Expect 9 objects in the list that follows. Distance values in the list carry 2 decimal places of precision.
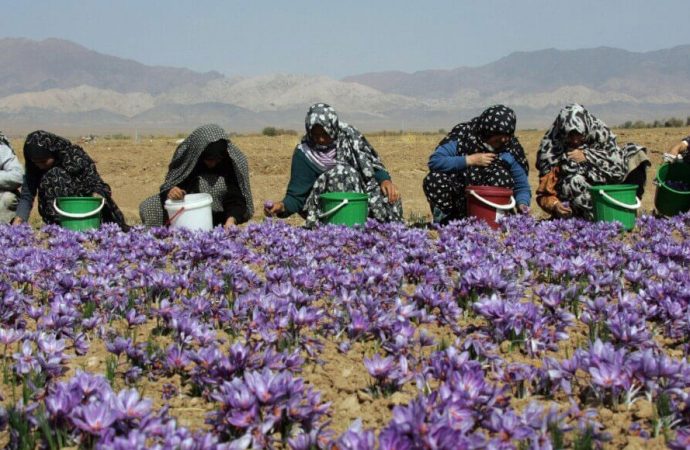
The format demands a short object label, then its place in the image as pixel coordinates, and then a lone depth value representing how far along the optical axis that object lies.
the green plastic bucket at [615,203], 7.25
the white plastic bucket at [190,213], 7.37
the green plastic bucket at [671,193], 8.25
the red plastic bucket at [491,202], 7.24
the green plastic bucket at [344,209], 7.30
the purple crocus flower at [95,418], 2.32
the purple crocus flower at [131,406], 2.41
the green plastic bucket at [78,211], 7.74
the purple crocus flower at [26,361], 3.11
